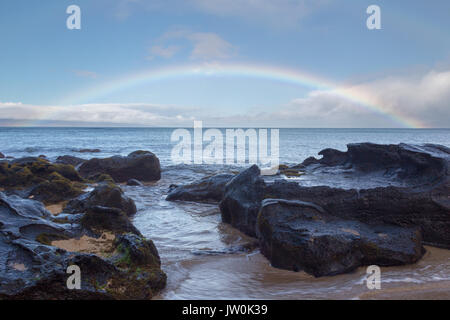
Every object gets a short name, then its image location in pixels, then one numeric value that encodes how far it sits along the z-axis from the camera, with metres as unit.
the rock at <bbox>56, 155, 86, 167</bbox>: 18.77
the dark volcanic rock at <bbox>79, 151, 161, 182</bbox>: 14.21
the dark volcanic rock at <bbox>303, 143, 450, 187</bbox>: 5.48
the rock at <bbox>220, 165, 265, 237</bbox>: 6.45
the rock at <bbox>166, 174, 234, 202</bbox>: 9.88
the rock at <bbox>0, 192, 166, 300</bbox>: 3.21
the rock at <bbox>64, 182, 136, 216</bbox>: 7.52
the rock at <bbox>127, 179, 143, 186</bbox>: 13.23
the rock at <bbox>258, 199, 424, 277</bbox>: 4.45
